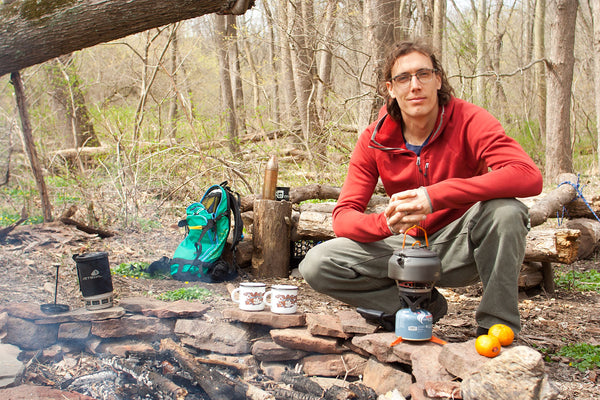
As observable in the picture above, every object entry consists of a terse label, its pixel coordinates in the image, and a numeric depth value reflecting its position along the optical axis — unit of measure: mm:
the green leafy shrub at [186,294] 3793
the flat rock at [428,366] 2234
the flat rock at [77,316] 3016
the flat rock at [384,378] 2453
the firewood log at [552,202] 4660
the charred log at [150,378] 2607
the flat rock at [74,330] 3025
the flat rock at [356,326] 2779
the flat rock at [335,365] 2820
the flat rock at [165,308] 3199
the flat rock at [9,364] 2512
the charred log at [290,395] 2523
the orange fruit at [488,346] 2158
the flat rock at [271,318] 3041
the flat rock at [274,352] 2967
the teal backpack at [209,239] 4414
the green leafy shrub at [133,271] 4355
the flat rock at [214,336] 3082
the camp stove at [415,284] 2316
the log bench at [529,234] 3971
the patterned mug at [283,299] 3057
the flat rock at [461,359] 2113
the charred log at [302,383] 2604
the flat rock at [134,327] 3055
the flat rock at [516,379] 1886
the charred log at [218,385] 2590
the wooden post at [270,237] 4695
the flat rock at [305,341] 2875
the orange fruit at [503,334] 2240
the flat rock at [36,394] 2332
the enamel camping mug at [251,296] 3134
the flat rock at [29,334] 2945
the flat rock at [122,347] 3004
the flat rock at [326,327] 2848
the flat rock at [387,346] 2428
